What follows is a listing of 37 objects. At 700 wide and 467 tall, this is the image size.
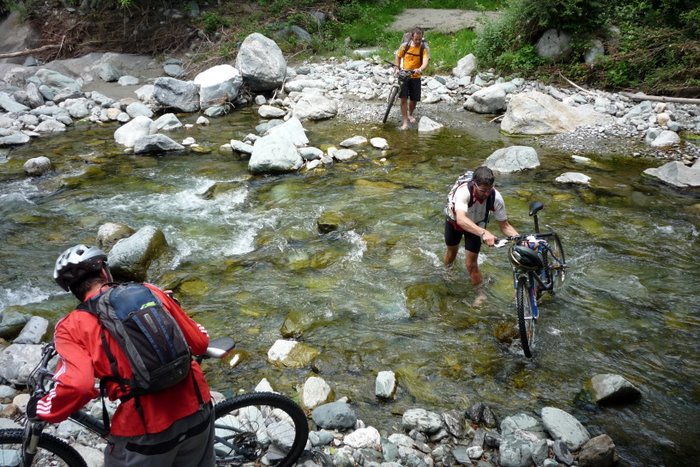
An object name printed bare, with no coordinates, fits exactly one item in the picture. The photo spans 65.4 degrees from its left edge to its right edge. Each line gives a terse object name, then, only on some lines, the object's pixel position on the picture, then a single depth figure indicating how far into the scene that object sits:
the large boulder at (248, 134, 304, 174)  11.55
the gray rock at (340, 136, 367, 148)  13.02
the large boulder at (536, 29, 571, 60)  16.31
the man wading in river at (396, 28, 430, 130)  13.29
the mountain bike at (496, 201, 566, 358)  5.79
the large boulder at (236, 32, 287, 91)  16.86
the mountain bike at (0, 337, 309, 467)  3.34
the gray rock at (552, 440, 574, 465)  4.60
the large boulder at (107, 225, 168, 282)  7.85
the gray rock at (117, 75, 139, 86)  19.53
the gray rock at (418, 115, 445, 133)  14.10
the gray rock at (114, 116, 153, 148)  13.70
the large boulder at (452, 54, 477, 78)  17.55
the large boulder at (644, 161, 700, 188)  10.41
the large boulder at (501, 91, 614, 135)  13.64
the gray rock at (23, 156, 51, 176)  11.80
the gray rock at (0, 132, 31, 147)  13.64
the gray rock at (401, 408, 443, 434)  4.95
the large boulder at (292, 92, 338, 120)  15.22
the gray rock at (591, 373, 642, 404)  5.31
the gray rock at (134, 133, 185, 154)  12.91
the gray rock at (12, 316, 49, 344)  6.22
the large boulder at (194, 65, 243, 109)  16.45
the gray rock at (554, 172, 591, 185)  10.73
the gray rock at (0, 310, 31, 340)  6.46
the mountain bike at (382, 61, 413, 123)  13.42
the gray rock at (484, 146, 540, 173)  11.42
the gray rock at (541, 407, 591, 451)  4.80
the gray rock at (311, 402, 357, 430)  4.98
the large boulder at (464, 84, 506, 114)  15.23
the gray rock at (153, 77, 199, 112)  16.48
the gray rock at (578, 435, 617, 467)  4.52
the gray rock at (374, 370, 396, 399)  5.48
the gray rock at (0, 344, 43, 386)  5.50
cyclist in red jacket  2.71
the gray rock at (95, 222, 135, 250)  8.75
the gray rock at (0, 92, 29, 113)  15.79
